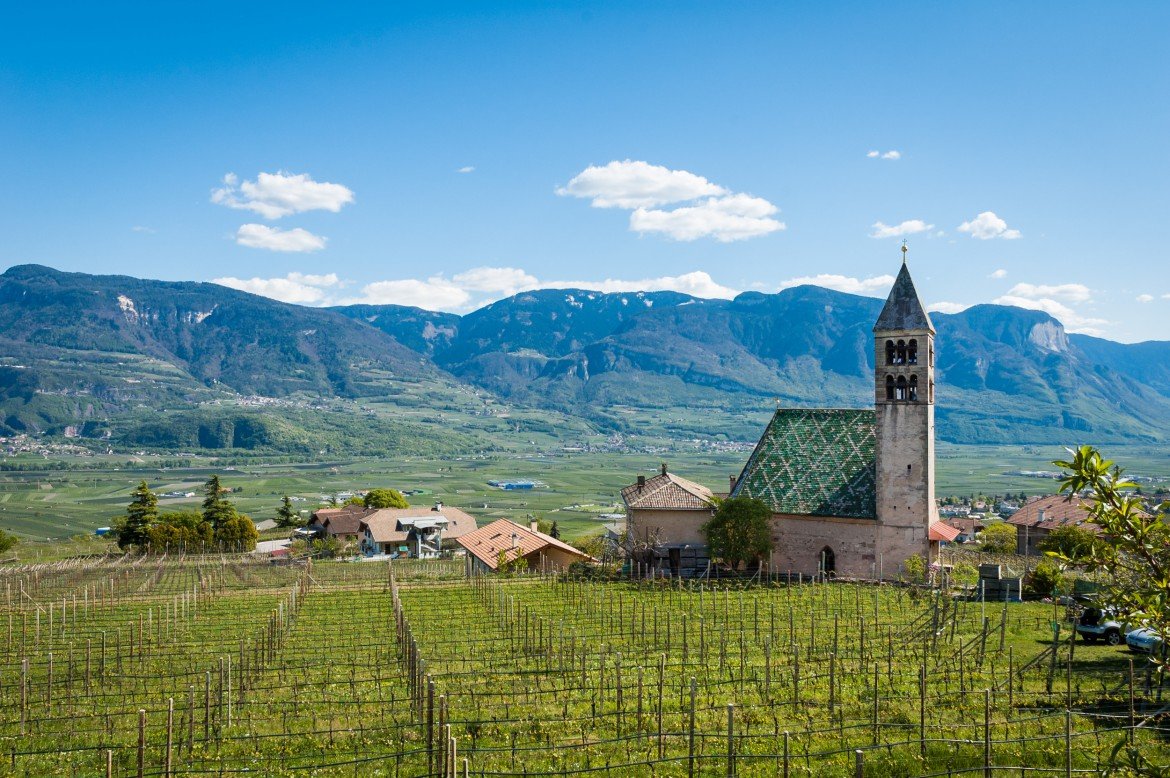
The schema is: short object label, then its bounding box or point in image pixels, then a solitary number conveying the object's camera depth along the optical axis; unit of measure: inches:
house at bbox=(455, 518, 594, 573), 2278.5
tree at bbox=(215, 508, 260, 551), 3093.0
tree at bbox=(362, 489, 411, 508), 3903.5
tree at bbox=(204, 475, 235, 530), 3179.1
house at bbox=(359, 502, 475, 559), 3211.1
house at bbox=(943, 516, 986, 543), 3619.6
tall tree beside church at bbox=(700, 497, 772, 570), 1897.1
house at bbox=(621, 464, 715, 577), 2095.2
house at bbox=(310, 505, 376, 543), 3528.5
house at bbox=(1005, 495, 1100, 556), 2711.6
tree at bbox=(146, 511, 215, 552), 2992.1
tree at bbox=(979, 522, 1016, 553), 2453.2
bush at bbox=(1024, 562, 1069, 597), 1539.1
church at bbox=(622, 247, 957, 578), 1845.5
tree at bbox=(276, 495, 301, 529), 3951.8
